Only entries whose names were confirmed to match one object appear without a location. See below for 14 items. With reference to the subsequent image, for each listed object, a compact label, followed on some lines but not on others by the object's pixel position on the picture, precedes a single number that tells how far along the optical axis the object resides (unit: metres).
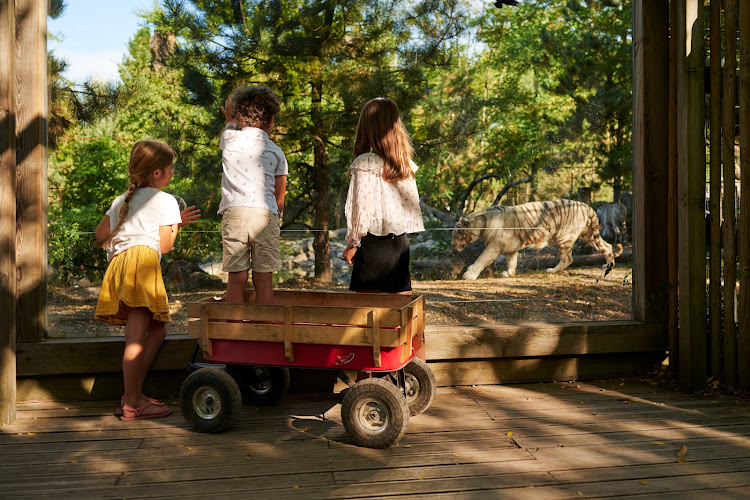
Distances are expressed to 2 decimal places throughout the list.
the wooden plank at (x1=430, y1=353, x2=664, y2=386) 3.82
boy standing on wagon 3.11
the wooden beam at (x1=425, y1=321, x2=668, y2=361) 3.78
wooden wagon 2.76
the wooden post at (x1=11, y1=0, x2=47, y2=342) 3.42
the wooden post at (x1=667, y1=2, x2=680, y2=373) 3.76
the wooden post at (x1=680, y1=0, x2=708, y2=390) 3.54
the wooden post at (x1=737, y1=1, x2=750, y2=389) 3.50
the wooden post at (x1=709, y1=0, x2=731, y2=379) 3.56
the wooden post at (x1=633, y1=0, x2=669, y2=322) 3.83
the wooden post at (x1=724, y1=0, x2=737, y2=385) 3.50
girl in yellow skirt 3.20
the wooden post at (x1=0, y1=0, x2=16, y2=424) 3.15
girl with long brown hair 3.27
